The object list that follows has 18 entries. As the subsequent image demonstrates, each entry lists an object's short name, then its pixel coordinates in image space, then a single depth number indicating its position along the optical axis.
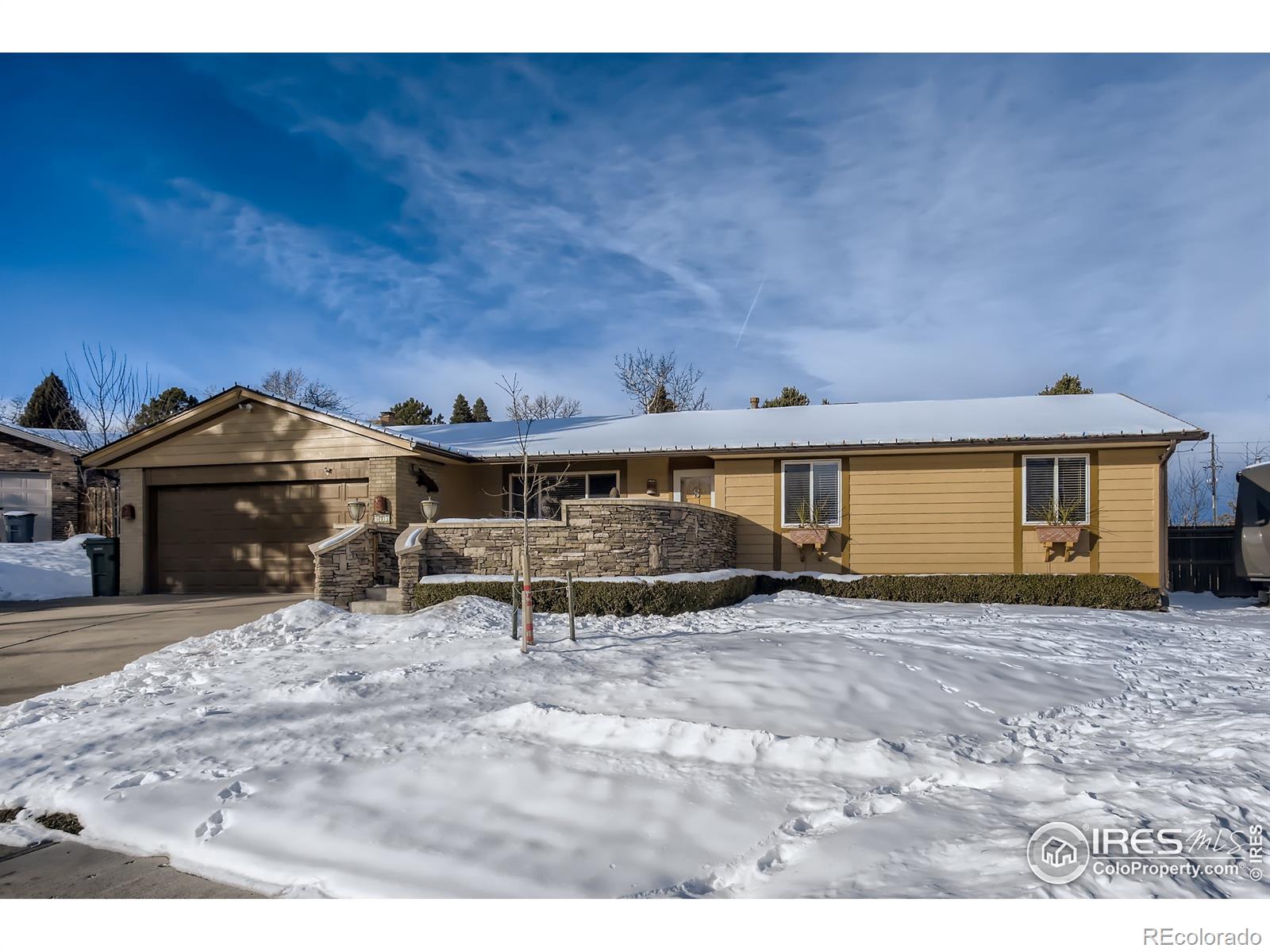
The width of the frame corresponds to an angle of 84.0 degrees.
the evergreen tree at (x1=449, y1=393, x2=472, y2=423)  37.12
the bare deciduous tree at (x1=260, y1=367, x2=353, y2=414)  41.72
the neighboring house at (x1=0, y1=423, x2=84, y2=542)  20.70
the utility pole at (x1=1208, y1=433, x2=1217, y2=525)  32.81
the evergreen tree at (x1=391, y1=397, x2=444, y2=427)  36.32
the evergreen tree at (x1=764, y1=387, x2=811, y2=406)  27.75
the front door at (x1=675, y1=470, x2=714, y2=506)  15.73
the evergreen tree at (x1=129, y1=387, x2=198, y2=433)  29.23
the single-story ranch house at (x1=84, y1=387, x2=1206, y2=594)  13.42
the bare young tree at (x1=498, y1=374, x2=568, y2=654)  13.87
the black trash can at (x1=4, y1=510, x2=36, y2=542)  19.52
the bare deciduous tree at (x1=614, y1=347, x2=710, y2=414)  35.34
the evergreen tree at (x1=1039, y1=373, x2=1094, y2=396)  25.16
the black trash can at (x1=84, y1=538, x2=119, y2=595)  14.53
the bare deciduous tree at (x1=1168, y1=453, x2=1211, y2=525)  35.50
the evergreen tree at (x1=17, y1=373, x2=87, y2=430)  32.81
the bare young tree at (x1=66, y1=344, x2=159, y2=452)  27.28
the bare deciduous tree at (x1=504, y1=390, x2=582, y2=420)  39.53
